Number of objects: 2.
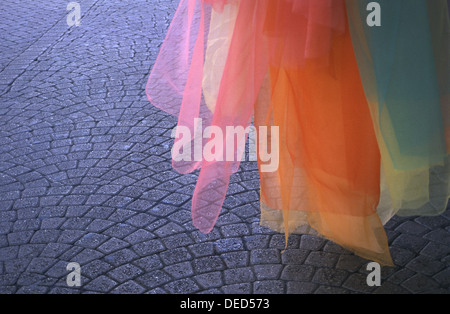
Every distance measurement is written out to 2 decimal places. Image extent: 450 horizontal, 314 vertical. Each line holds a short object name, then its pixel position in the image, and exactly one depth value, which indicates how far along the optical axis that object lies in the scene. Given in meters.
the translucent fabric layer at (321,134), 2.47
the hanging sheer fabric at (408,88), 2.43
